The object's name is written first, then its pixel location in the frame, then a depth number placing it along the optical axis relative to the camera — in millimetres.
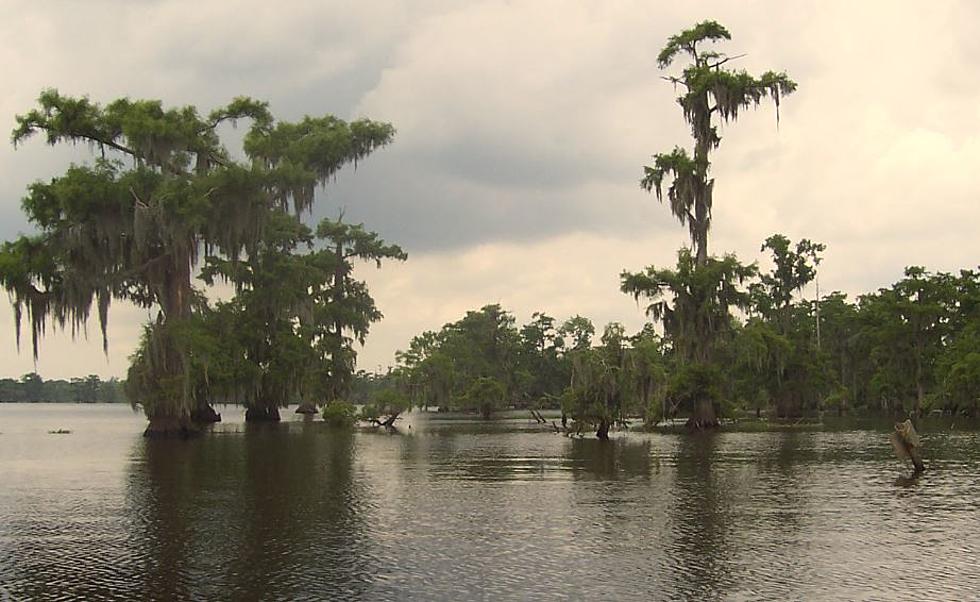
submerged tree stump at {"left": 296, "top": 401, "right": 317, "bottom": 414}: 84100
